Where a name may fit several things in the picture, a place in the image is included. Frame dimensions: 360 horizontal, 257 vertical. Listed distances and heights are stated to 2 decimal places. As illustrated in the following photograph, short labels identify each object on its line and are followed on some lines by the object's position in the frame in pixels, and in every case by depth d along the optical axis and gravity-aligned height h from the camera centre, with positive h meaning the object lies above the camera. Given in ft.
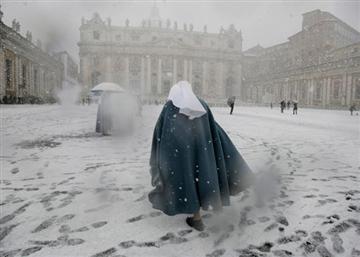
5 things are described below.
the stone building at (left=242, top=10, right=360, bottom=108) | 106.83 +15.60
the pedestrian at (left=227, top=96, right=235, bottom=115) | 69.54 +0.90
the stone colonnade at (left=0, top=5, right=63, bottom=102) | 83.56 +11.15
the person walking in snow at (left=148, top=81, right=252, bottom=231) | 10.03 -1.78
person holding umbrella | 31.45 -0.85
